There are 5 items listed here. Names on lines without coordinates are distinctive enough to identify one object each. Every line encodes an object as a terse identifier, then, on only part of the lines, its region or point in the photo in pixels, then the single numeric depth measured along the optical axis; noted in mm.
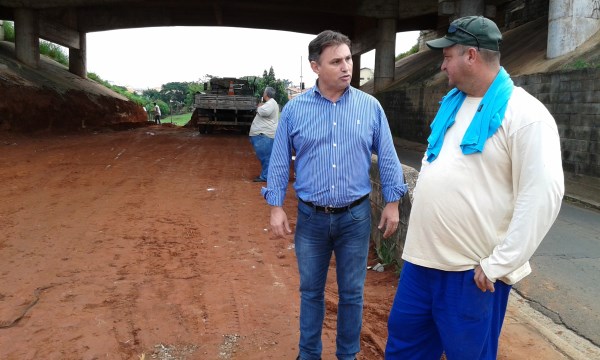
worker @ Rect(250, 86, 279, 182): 8906
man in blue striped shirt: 2719
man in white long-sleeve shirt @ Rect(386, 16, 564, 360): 1867
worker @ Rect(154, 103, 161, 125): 30156
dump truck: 18812
